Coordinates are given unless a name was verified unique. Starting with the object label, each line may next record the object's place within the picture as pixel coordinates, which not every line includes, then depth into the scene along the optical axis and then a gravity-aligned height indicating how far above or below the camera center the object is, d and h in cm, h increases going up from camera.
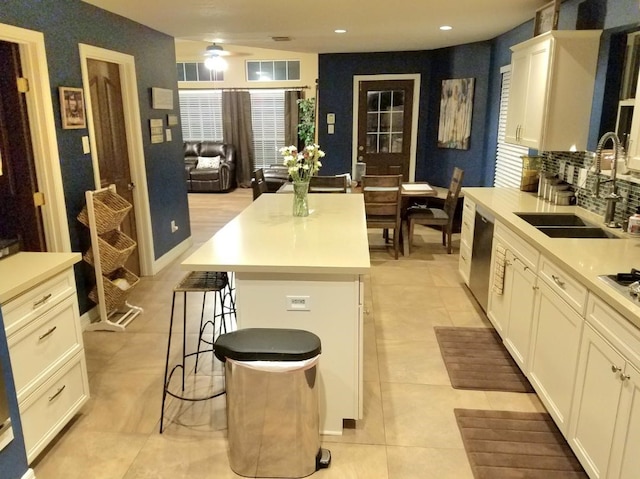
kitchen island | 217 -78
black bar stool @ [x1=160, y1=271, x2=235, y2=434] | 246 -82
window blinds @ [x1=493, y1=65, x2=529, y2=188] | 500 -34
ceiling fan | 707 +108
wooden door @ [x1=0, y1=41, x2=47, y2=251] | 293 -26
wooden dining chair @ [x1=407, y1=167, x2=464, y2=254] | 513 -98
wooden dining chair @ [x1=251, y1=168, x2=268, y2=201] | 509 -61
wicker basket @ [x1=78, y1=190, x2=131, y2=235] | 341 -62
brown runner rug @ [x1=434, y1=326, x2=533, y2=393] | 285 -151
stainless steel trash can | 196 -116
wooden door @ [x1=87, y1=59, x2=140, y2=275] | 384 -4
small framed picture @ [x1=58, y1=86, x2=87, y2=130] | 324 +12
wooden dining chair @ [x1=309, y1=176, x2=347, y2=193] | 502 -62
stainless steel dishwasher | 355 -100
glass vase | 305 -49
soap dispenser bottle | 251 -52
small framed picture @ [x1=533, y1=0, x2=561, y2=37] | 332 +78
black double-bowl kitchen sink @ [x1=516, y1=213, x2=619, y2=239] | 287 -64
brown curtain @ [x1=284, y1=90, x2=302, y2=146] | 970 +19
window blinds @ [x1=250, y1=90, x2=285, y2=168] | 994 +1
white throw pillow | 967 -75
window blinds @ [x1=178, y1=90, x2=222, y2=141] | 1009 +24
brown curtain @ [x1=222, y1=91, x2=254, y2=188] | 988 -7
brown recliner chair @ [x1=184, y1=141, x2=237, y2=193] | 955 -81
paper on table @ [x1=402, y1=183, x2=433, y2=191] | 552 -72
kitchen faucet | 256 -33
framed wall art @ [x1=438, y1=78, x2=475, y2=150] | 626 +16
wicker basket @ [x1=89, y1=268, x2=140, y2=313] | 355 -124
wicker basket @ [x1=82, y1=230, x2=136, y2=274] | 347 -93
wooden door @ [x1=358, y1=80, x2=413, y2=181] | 722 +0
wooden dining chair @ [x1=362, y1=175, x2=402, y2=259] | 498 -79
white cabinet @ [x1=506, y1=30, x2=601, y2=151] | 312 +25
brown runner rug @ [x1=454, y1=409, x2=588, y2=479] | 214 -152
